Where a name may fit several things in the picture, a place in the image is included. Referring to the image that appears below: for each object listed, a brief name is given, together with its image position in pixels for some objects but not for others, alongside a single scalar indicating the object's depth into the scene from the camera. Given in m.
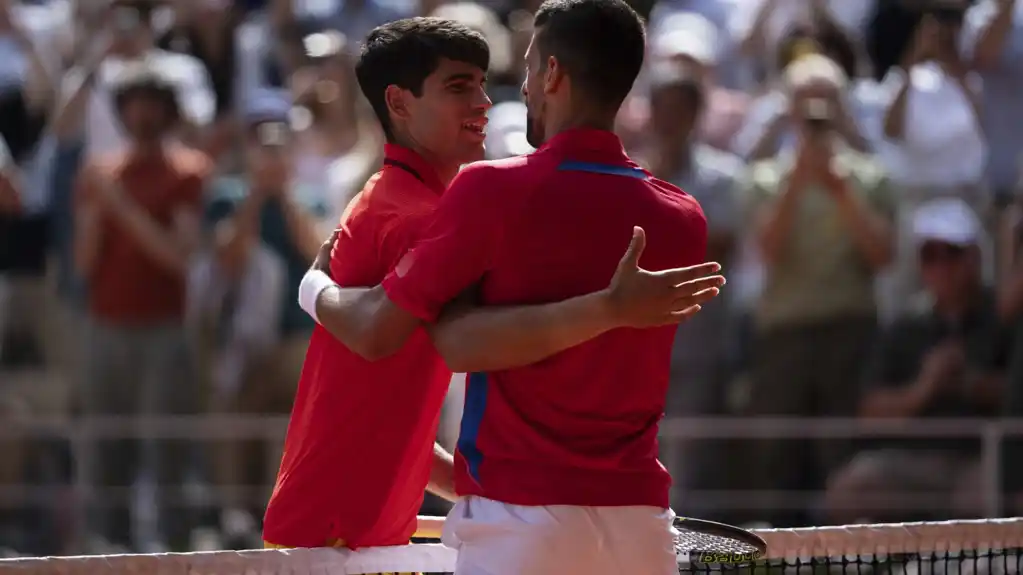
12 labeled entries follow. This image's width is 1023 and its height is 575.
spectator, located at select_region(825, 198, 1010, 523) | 16.09
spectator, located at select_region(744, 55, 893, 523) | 16.75
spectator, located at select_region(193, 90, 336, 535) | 18.09
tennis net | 7.25
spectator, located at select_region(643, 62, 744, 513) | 17.11
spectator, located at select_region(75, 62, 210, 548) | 18.59
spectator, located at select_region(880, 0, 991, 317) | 17.28
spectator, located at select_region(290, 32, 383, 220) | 18.55
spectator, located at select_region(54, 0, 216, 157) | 20.17
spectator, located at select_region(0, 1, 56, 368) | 20.05
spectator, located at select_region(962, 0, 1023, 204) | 17.48
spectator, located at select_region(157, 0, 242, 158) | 20.87
